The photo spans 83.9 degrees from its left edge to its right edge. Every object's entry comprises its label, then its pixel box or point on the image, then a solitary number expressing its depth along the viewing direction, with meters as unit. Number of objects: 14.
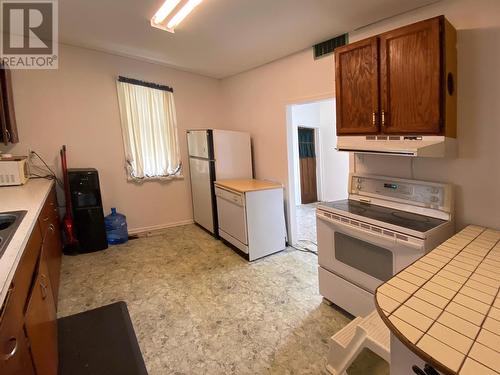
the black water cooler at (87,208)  3.43
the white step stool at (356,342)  1.48
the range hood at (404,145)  1.67
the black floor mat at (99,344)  1.67
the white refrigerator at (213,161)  3.76
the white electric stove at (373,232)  1.68
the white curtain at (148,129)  3.94
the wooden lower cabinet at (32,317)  0.88
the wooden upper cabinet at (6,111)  2.76
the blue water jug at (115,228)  3.81
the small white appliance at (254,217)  3.16
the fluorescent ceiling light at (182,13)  2.21
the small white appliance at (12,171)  2.71
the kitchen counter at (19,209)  0.99
